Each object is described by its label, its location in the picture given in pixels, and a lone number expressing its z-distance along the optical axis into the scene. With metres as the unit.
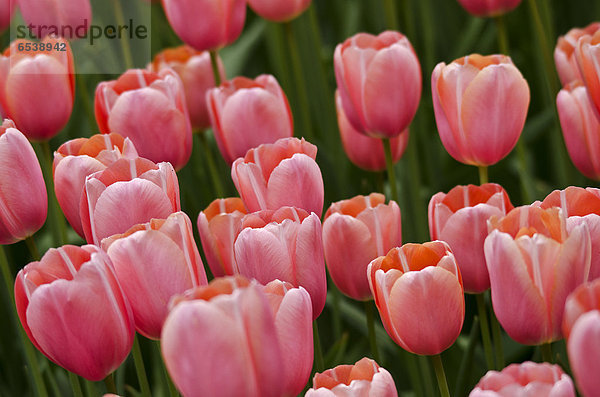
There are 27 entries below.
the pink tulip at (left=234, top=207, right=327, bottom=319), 1.38
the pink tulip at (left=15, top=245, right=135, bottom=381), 1.33
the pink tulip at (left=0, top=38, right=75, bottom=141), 1.56
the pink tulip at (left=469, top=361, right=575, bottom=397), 1.26
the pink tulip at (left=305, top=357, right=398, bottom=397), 1.31
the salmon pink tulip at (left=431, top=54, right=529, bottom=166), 1.48
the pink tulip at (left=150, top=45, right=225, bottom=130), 1.69
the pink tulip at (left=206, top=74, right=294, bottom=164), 1.56
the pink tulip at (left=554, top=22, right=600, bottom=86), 1.55
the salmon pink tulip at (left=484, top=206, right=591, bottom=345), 1.33
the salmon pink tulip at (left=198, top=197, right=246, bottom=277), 1.42
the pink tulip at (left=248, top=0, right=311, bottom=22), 1.73
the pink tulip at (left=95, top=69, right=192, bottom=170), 1.53
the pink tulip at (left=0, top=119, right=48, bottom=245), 1.44
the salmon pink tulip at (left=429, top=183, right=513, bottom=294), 1.41
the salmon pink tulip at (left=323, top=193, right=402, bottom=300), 1.43
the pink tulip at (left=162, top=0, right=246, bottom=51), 1.64
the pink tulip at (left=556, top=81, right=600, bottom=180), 1.51
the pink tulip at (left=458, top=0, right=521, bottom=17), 1.68
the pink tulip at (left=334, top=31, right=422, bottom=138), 1.54
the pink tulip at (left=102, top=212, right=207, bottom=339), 1.35
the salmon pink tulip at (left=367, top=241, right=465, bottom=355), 1.35
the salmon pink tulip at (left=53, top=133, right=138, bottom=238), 1.45
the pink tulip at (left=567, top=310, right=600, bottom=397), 1.25
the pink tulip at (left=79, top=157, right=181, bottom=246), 1.40
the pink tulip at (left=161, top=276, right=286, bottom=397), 1.25
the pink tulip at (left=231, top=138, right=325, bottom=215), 1.44
